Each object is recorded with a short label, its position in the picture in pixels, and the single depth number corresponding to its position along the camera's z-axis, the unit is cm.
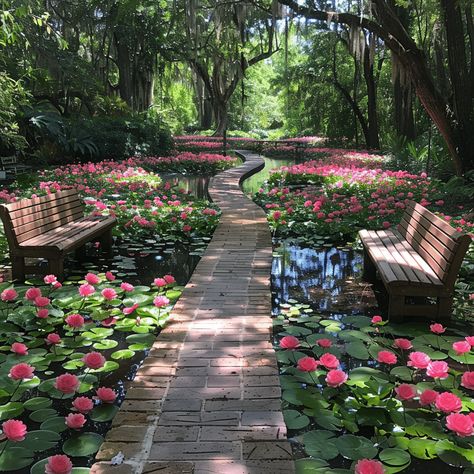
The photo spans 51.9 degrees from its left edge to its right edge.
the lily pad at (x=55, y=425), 233
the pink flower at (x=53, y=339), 289
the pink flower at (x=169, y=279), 376
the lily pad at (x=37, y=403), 251
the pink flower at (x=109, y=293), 348
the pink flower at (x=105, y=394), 235
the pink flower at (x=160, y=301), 342
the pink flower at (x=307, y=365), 245
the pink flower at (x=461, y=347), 261
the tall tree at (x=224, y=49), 1789
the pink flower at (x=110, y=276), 405
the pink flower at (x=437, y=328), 299
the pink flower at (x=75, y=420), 212
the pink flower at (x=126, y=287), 362
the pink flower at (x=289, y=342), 266
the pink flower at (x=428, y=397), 218
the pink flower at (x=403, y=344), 271
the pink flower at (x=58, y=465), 174
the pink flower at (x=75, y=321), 296
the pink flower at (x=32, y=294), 329
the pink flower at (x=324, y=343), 281
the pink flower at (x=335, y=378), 235
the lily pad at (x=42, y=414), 241
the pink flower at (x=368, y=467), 170
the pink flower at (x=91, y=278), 366
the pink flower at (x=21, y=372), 228
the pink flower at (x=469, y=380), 220
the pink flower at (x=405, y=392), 222
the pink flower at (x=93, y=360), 240
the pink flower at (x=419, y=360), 245
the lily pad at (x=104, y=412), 245
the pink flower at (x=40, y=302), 325
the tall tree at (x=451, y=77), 937
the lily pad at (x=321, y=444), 215
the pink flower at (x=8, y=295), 333
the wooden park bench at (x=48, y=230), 445
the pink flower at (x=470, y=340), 273
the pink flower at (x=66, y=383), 224
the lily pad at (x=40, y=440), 217
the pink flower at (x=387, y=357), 250
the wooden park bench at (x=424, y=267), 352
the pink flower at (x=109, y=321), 361
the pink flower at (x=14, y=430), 187
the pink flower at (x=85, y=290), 344
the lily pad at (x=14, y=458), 200
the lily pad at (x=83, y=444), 217
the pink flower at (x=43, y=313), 321
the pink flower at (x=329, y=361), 247
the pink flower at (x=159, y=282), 369
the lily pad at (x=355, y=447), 212
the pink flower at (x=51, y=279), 373
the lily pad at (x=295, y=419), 236
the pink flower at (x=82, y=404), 220
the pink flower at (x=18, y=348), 273
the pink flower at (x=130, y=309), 348
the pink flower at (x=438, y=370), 237
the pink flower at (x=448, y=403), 206
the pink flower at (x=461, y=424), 193
